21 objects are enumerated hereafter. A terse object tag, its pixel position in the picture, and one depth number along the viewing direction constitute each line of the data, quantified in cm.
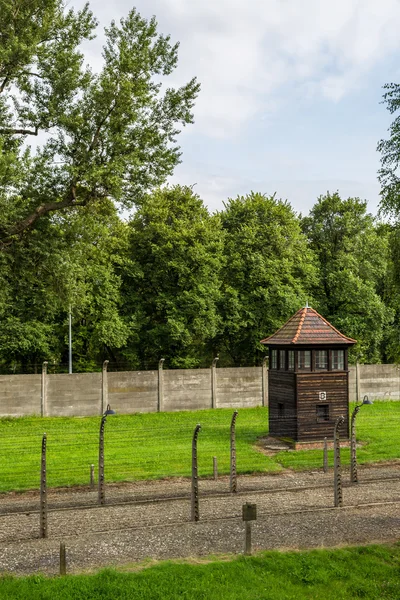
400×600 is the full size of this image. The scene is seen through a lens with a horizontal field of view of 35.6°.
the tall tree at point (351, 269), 4200
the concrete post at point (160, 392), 3328
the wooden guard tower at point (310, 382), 2598
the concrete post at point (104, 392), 3209
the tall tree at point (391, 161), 1622
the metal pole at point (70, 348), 3632
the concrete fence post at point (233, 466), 1863
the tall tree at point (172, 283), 3944
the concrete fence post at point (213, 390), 3444
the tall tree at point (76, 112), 2438
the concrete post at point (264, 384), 3550
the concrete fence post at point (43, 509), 1430
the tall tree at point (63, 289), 2614
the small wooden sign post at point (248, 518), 1271
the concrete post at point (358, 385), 3722
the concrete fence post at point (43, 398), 3086
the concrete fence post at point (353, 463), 1975
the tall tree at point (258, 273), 4075
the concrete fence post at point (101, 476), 1722
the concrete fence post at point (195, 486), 1550
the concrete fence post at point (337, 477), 1662
